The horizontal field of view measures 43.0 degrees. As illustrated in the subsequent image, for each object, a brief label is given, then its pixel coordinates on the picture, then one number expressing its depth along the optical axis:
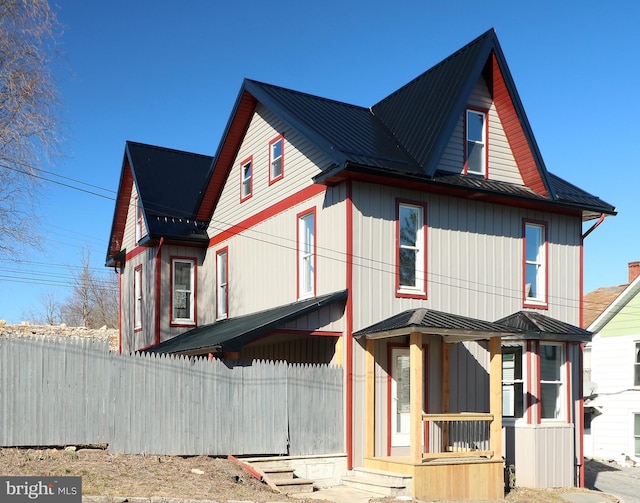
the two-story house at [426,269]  17.02
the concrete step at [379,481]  15.59
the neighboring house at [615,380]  27.62
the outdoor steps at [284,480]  15.31
